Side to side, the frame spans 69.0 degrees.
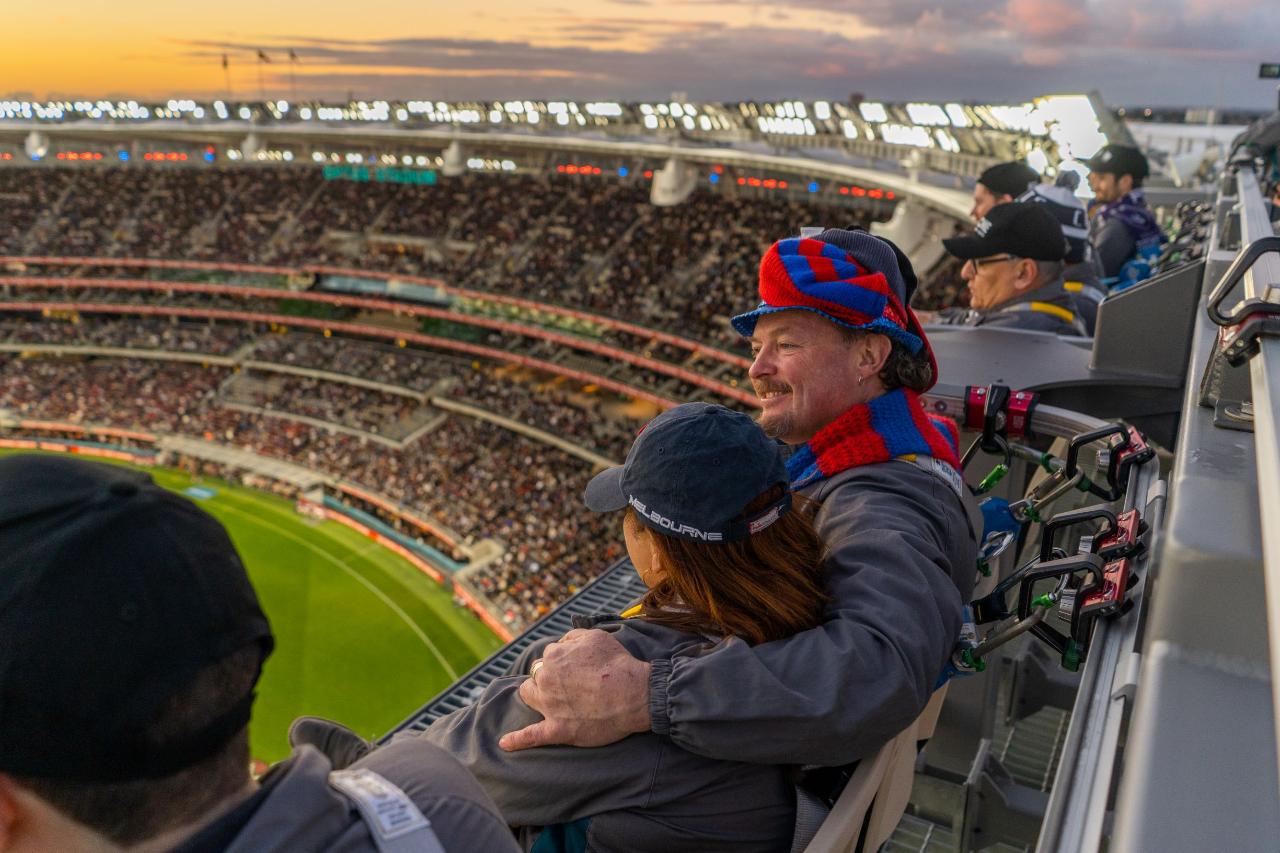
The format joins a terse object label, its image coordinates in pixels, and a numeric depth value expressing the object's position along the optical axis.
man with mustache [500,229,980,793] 1.83
